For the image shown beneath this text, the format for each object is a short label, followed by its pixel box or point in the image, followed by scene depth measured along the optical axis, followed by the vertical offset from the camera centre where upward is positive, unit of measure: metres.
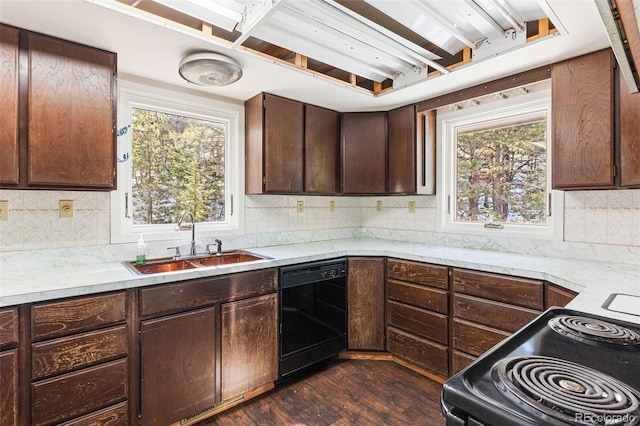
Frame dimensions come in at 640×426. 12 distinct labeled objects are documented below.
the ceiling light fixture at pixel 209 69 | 1.87 +0.87
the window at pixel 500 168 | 2.43 +0.37
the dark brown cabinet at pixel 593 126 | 1.78 +0.50
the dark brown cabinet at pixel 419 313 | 2.29 -0.77
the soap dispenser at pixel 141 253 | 2.12 -0.28
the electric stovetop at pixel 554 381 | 0.59 -0.37
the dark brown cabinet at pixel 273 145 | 2.60 +0.57
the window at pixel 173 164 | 2.25 +0.38
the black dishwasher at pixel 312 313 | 2.26 -0.77
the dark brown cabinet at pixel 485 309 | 1.89 -0.61
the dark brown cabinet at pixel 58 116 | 1.61 +0.53
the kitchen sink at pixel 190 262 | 2.12 -0.36
